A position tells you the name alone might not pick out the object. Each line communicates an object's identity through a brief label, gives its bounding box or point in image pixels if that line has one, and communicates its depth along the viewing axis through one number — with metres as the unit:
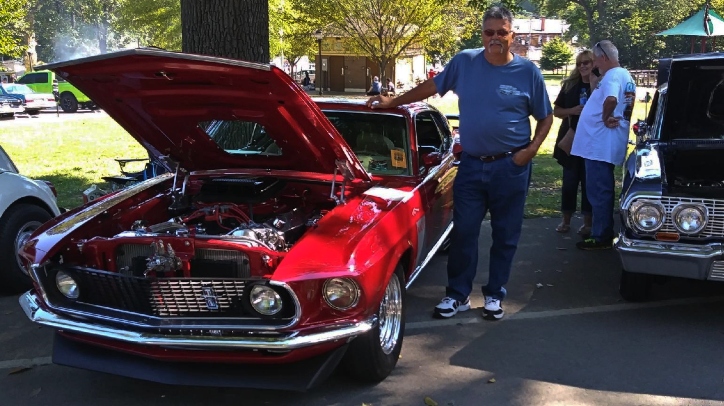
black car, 4.15
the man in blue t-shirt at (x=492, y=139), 4.19
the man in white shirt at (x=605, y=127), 5.71
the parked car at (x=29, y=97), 24.33
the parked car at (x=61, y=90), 26.72
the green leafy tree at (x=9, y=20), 18.58
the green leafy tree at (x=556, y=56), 60.84
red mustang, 3.12
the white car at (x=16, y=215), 4.98
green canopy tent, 16.06
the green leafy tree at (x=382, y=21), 26.55
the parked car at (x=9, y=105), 22.81
